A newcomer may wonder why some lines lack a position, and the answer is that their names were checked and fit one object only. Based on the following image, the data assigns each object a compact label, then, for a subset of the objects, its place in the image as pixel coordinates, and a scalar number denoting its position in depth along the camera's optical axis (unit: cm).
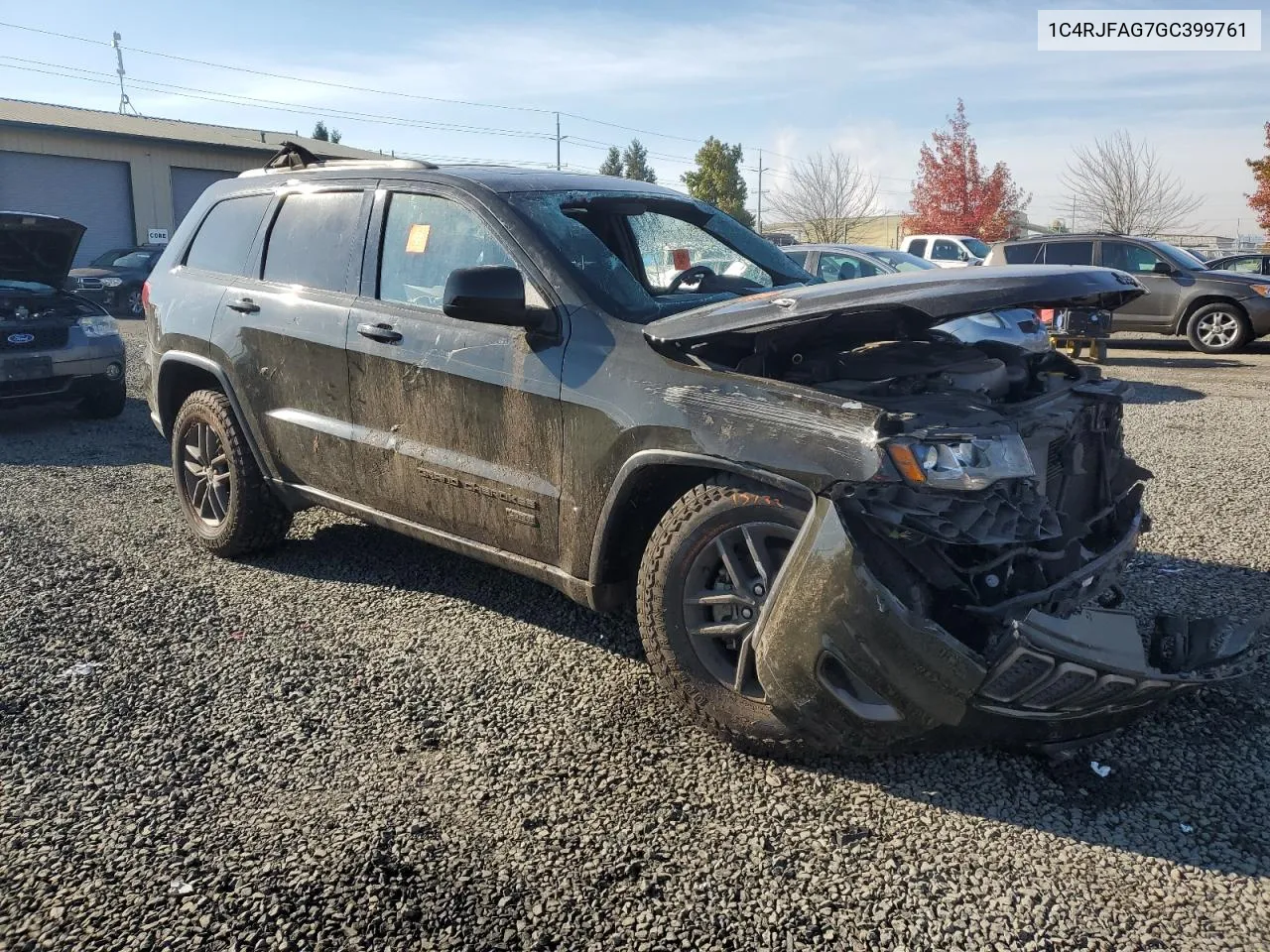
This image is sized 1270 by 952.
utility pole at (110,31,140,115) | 6812
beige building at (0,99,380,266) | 2920
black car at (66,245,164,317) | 2173
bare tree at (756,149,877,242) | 4766
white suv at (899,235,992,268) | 1892
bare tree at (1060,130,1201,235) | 4009
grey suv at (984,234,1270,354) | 1431
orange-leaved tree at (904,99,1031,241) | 3684
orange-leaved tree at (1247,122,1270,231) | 2833
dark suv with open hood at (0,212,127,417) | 838
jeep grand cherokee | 270
